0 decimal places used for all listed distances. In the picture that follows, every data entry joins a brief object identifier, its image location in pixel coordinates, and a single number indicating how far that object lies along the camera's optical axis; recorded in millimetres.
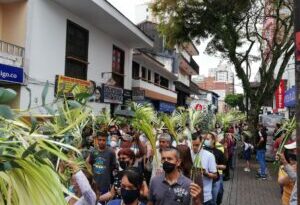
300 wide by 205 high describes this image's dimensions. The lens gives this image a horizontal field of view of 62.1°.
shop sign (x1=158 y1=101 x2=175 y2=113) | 16474
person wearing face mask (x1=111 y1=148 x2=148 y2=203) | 2732
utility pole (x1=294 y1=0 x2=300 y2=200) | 1870
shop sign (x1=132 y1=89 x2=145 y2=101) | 12264
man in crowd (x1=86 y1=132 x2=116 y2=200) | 3037
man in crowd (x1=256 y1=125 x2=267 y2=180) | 7255
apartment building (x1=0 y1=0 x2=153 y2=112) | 7370
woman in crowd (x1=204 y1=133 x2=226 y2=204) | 3530
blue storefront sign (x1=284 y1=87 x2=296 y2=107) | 8342
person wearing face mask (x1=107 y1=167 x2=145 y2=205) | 1923
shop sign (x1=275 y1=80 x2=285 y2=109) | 15687
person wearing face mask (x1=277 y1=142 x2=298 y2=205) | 2695
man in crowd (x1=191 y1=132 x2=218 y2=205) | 3138
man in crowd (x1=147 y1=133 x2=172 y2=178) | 3070
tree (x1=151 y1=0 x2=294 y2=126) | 9830
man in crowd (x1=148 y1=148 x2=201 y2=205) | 2053
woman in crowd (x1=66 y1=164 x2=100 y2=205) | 1976
